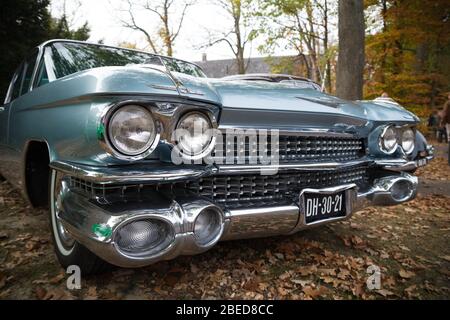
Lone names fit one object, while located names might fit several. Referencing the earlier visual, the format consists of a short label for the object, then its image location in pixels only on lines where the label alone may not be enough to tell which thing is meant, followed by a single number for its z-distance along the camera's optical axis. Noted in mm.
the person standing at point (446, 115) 8348
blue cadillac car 1478
